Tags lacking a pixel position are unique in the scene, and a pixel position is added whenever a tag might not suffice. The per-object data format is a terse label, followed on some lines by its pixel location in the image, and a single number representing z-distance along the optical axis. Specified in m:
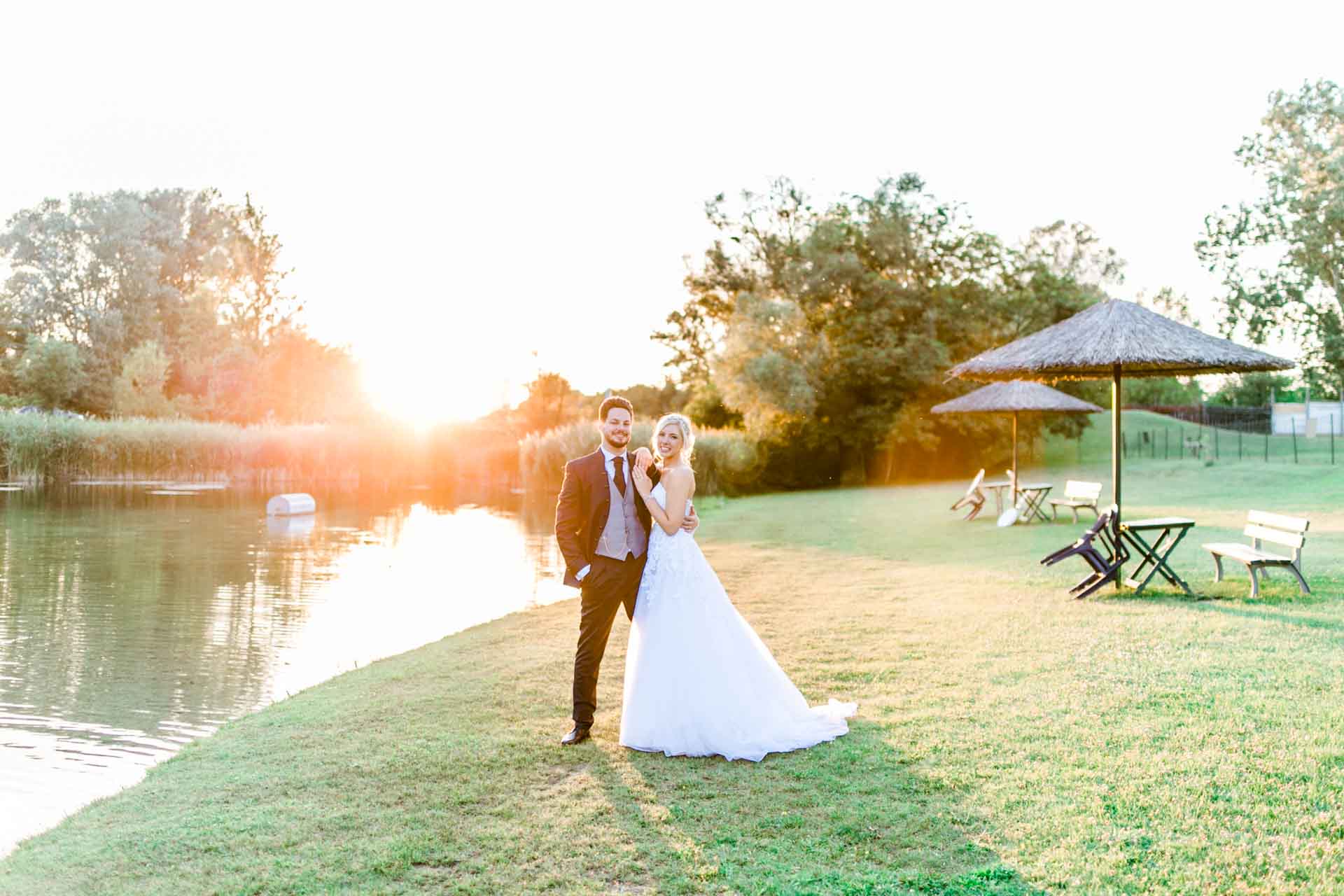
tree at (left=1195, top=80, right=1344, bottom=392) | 39.16
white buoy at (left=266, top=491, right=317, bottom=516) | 24.97
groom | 5.84
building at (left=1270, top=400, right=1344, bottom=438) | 62.41
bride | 5.73
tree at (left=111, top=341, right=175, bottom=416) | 50.19
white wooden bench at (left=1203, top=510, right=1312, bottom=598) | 10.38
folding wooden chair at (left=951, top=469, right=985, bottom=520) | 21.92
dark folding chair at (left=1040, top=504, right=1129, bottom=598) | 11.16
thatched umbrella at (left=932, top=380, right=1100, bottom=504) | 23.11
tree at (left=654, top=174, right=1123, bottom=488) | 36.84
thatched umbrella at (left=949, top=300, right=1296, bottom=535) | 12.09
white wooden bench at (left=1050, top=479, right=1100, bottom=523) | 19.05
